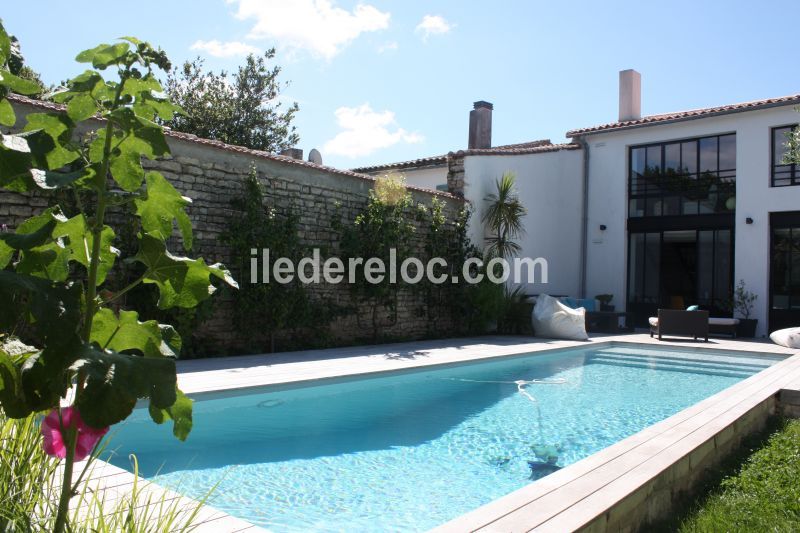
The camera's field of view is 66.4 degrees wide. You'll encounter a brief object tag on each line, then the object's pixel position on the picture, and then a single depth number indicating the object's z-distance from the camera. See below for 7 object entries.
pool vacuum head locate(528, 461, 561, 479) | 4.70
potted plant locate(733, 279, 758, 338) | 14.30
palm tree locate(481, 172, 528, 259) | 13.70
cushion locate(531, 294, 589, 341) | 13.04
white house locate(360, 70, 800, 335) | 14.53
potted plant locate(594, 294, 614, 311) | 16.03
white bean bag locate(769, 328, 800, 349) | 11.70
